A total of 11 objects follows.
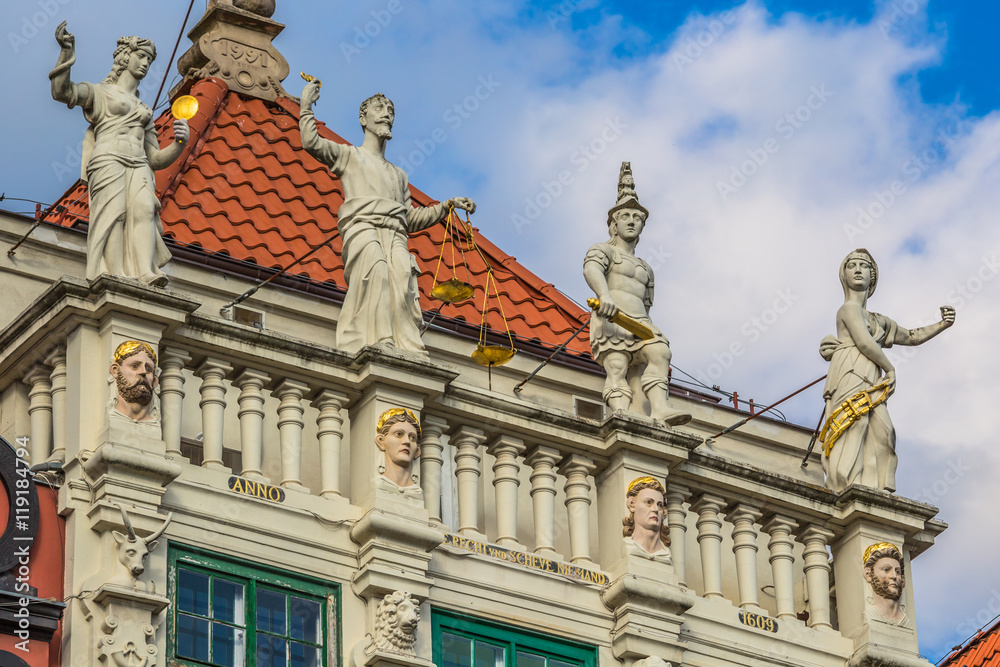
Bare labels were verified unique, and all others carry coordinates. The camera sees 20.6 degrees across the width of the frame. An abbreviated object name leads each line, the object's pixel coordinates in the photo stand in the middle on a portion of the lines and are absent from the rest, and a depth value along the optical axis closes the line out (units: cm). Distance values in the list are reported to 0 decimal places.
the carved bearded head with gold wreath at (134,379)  2620
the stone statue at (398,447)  2742
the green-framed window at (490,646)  2716
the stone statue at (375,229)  2834
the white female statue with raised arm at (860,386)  3067
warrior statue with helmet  2950
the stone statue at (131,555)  2530
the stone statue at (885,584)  2997
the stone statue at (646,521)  2859
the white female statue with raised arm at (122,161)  2702
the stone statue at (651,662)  2778
